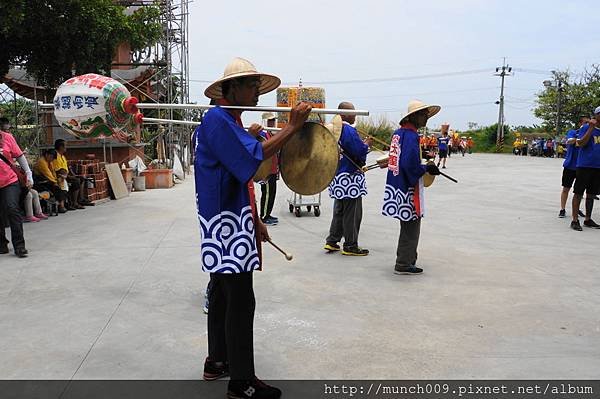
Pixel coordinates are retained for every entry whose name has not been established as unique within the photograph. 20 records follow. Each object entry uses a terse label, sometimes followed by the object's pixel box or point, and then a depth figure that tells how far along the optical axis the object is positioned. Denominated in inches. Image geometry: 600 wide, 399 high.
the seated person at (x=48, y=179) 380.0
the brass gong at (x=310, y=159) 133.0
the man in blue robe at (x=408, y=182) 212.8
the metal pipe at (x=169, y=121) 136.7
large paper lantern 169.6
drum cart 379.2
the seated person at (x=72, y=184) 392.8
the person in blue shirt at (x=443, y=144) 778.8
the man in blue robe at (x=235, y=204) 107.6
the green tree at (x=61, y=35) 343.6
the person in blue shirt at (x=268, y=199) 342.3
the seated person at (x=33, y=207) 348.5
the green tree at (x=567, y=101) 1541.6
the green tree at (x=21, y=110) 569.0
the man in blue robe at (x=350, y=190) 247.1
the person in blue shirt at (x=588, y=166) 318.0
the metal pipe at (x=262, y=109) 115.0
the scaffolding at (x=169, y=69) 672.4
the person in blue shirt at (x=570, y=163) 341.1
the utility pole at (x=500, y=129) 1814.2
